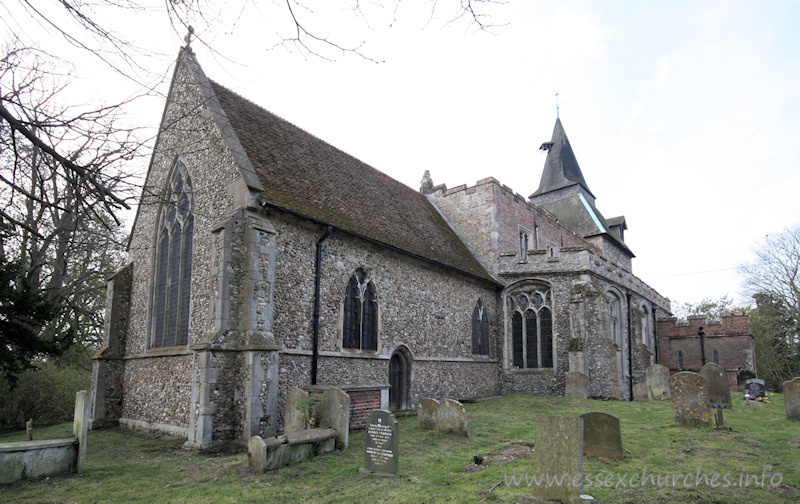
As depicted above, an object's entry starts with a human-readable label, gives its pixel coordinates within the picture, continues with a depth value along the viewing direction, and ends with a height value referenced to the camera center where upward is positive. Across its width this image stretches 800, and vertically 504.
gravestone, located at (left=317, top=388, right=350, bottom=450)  8.72 -1.70
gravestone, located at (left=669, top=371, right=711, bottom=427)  10.44 -1.65
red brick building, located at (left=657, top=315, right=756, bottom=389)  25.34 -1.00
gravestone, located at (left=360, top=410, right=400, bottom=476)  7.00 -1.85
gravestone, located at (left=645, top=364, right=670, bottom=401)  17.53 -2.16
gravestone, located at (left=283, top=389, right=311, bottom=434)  9.09 -1.72
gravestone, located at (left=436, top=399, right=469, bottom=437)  10.00 -2.00
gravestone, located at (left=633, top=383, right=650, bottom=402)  17.17 -2.42
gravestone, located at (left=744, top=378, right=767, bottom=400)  17.55 -2.33
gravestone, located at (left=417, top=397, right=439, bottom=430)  10.65 -2.04
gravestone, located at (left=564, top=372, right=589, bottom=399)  16.78 -2.15
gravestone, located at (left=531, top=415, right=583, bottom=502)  5.48 -1.56
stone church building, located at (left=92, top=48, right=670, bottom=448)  10.07 +0.81
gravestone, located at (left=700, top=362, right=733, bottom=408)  13.65 -1.72
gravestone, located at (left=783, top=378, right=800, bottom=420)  11.55 -1.76
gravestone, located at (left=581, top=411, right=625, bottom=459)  7.47 -1.76
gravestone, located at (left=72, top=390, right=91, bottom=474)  7.45 -1.63
